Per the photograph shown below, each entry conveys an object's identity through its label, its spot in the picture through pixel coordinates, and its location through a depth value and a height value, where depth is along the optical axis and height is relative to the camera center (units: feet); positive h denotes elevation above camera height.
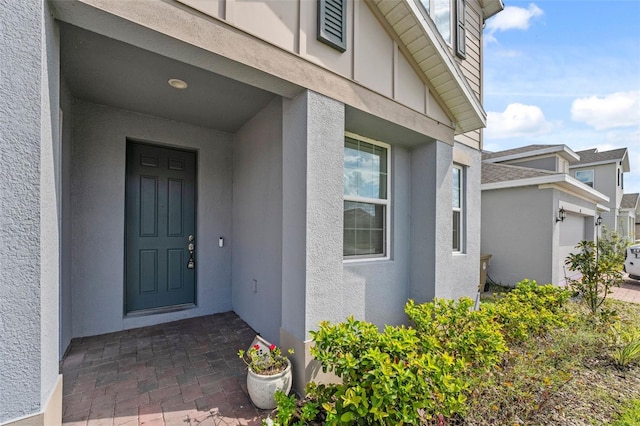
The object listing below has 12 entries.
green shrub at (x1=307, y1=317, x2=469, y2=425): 6.73 -4.30
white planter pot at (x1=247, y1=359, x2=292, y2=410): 8.53 -5.48
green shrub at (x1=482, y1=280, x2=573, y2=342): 12.37 -4.66
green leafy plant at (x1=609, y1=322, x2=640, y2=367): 11.56 -5.93
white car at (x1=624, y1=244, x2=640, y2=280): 31.66 -5.49
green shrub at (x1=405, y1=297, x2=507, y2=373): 9.31 -4.30
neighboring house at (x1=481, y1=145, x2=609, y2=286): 25.85 -0.65
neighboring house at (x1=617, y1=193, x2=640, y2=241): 57.81 +0.18
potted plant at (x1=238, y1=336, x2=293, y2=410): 8.54 -5.15
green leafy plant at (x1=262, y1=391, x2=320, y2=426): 7.36 -5.49
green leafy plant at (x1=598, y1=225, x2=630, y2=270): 33.04 -3.95
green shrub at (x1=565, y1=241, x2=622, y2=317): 16.25 -3.59
